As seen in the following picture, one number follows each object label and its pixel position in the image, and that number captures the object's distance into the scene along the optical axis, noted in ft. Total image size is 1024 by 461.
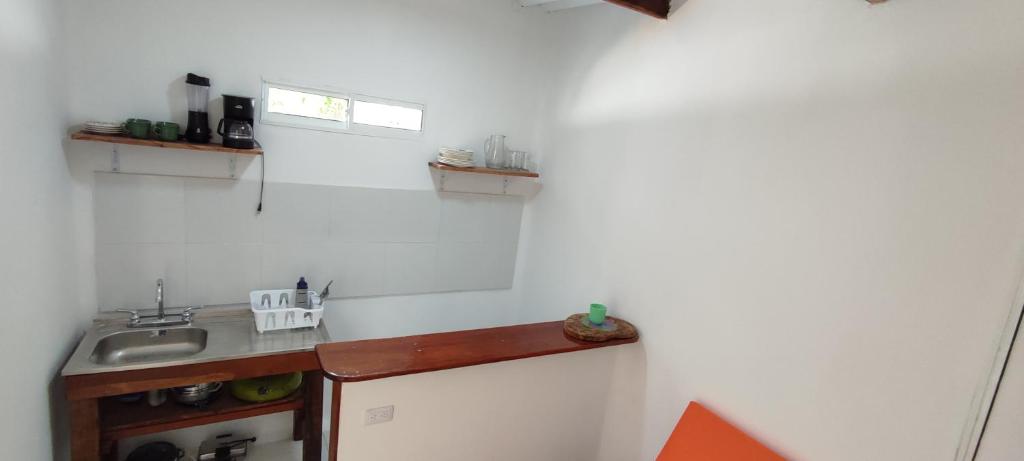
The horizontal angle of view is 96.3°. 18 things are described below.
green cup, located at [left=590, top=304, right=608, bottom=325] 7.04
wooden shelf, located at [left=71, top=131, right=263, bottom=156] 5.99
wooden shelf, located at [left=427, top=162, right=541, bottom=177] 8.40
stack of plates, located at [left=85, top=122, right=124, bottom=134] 6.14
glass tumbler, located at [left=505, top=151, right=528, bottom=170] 9.34
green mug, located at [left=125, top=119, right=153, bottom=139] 6.34
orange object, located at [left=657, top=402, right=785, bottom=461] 5.35
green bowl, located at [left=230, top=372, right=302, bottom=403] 6.95
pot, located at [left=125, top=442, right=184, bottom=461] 6.88
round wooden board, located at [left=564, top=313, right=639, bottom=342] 6.67
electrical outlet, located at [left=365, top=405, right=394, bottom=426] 5.49
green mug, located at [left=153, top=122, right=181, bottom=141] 6.46
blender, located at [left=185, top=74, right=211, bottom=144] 6.70
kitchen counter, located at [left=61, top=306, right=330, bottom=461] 5.70
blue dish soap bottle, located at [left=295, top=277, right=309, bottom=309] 7.85
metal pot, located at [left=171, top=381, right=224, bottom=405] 6.60
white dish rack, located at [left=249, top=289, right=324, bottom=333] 7.20
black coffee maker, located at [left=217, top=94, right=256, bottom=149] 6.86
